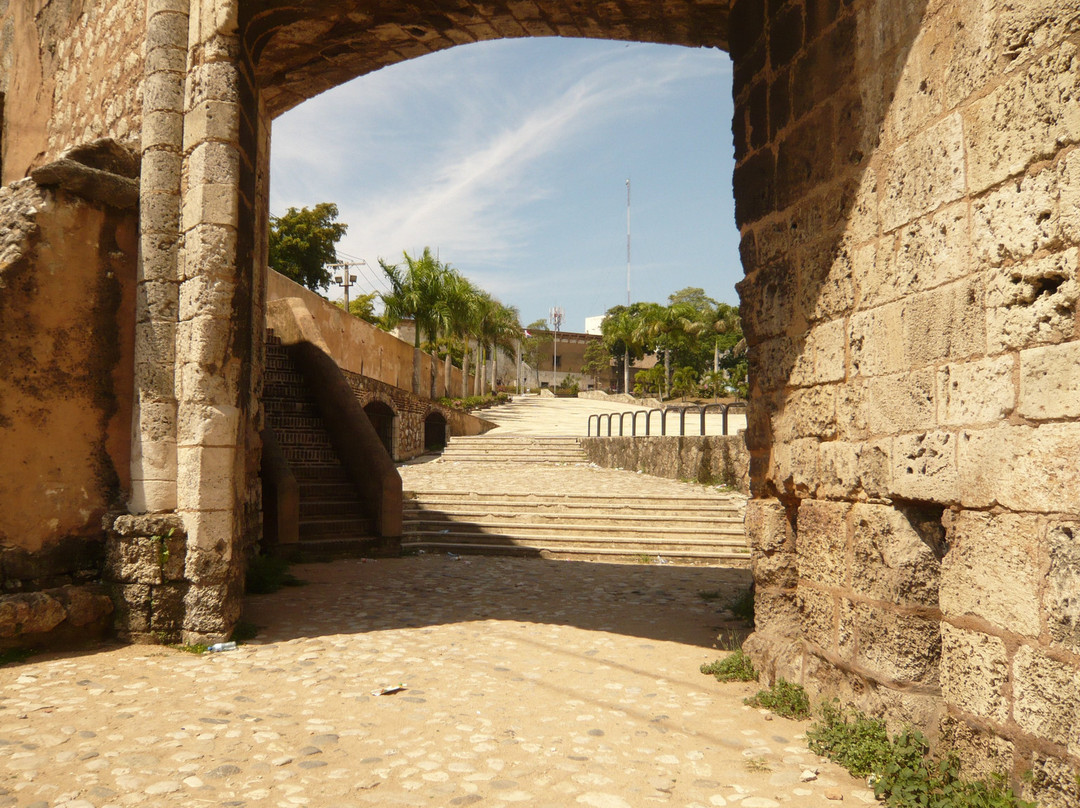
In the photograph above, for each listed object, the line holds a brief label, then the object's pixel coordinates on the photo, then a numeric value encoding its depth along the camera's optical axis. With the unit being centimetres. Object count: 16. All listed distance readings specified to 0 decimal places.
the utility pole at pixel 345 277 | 3334
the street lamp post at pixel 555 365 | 7162
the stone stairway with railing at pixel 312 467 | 896
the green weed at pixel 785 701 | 377
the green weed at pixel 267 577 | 668
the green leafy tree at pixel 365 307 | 3766
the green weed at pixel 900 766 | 261
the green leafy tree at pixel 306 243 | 3080
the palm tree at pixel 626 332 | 5372
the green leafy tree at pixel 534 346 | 6338
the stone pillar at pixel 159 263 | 495
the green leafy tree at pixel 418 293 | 2855
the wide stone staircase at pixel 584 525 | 927
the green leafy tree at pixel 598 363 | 6875
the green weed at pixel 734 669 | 430
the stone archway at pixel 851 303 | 255
